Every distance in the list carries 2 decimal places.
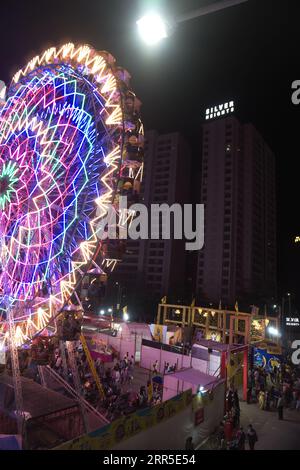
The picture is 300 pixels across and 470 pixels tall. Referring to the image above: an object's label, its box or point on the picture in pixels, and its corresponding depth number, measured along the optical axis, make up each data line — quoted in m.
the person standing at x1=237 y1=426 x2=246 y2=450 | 13.09
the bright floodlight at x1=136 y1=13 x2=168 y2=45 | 5.84
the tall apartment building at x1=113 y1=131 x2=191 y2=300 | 84.44
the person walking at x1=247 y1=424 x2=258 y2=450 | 13.72
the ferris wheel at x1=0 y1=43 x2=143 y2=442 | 13.42
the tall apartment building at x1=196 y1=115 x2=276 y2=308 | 77.69
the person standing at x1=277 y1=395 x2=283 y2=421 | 17.91
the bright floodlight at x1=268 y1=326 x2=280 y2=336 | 31.17
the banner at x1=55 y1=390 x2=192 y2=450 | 9.13
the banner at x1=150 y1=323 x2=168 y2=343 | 31.66
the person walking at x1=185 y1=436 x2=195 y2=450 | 12.40
